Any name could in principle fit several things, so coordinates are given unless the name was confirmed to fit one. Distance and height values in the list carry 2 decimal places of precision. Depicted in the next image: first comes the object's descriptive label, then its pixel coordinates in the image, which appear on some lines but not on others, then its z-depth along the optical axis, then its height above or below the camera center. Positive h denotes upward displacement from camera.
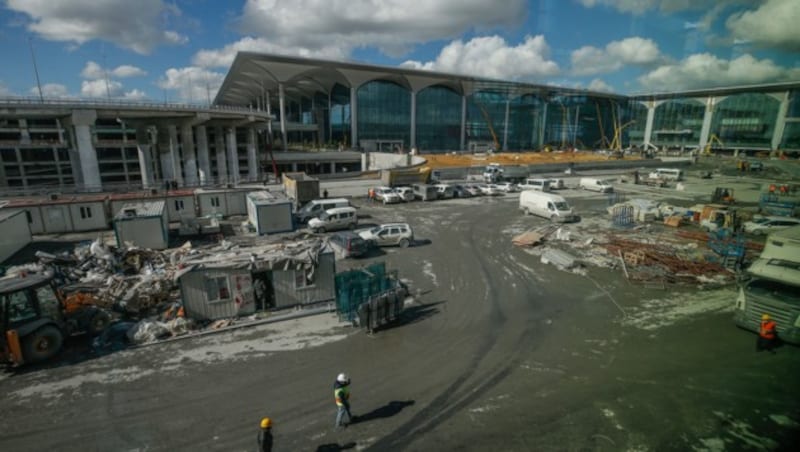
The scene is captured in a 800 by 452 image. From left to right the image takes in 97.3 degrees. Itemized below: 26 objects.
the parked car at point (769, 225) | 22.67 -4.62
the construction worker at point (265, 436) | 6.04 -4.85
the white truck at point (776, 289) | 10.04 -4.12
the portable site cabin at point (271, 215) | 23.00 -4.17
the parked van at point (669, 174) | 49.19 -3.03
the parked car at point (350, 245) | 18.92 -5.02
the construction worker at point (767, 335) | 10.02 -5.11
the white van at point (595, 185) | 41.67 -3.91
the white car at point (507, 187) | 40.82 -4.06
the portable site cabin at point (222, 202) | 27.55 -4.00
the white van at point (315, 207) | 26.66 -4.33
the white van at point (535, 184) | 40.09 -3.70
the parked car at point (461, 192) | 38.44 -4.35
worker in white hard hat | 7.09 -4.80
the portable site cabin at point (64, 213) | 22.95 -4.13
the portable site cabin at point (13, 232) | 18.38 -4.48
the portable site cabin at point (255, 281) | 12.08 -4.60
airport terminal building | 43.06 +4.73
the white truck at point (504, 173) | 46.72 -2.86
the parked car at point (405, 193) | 35.25 -4.12
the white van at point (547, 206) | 26.92 -4.22
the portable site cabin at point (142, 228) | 19.66 -4.30
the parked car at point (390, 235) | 20.55 -4.81
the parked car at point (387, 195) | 34.31 -4.25
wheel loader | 9.32 -4.71
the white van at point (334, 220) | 24.00 -4.69
